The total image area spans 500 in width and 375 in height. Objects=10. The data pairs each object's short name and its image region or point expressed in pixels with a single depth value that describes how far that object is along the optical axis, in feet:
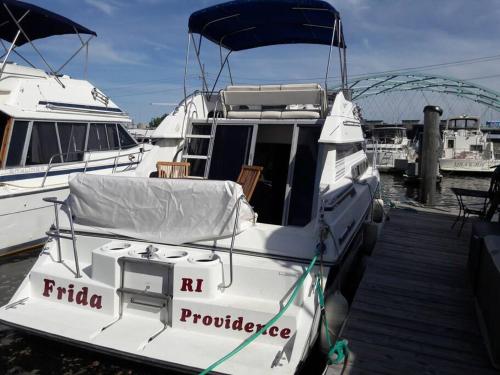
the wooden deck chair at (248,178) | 17.13
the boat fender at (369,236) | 21.74
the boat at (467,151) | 102.68
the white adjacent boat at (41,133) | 25.77
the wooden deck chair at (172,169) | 19.67
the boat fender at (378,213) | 27.32
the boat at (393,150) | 109.60
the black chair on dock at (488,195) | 22.38
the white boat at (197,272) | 11.30
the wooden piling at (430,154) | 37.37
